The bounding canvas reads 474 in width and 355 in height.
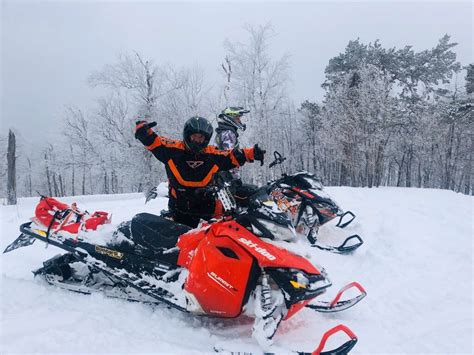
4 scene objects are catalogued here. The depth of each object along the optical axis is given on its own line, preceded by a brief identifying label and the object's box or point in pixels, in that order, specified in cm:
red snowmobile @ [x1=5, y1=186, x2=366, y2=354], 259
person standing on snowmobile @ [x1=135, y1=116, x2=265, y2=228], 359
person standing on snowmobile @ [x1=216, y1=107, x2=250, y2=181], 579
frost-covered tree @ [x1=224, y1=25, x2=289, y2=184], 2247
